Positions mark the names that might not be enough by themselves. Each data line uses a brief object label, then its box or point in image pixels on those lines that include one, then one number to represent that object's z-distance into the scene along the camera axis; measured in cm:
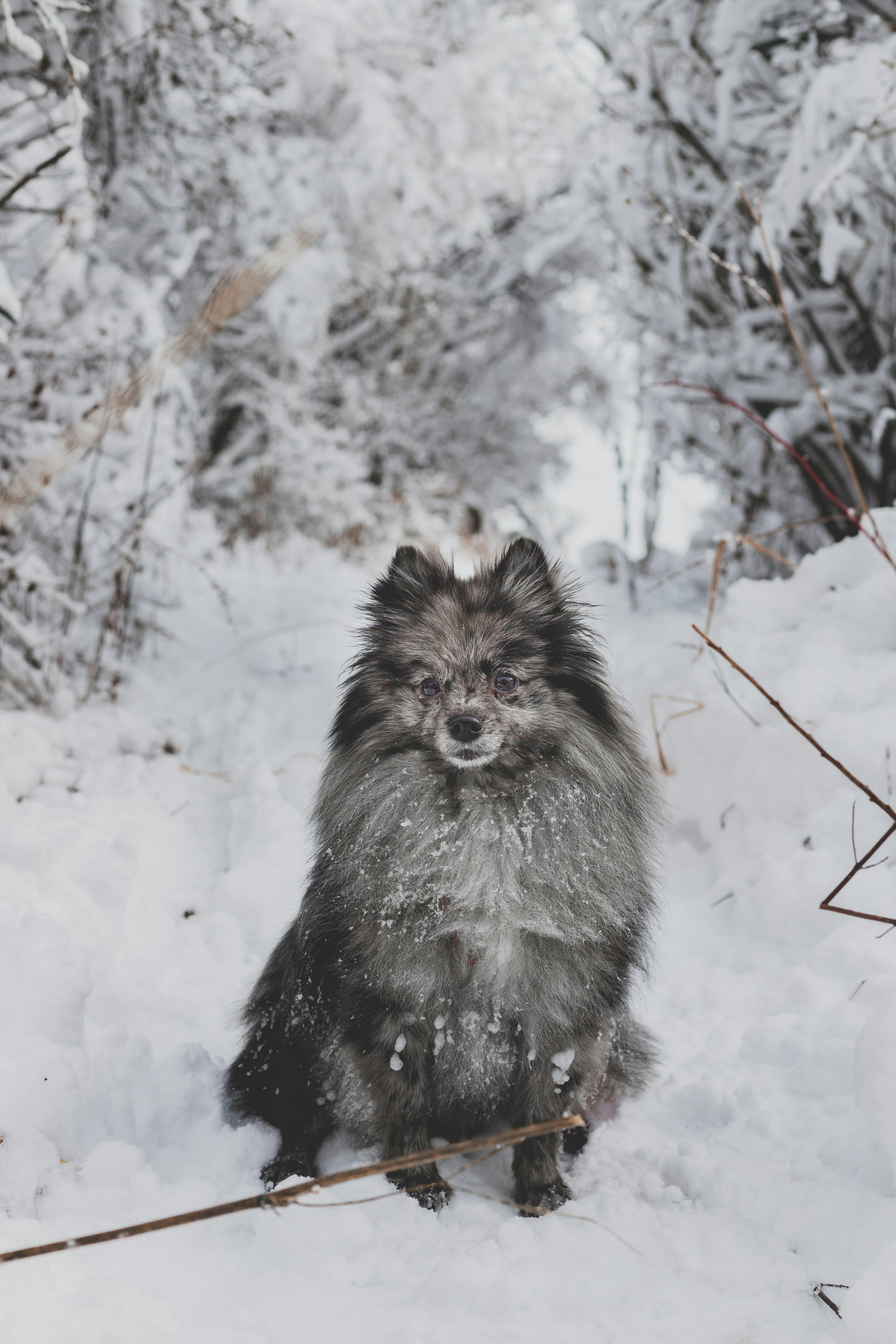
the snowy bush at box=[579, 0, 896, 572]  433
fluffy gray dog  234
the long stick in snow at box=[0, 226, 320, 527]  172
